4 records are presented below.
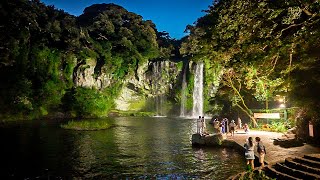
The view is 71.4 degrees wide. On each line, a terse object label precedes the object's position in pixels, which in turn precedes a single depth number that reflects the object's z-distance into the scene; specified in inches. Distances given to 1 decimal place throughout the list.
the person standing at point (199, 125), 761.2
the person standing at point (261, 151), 461.5
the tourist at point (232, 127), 802.7
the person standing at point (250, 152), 454.7
